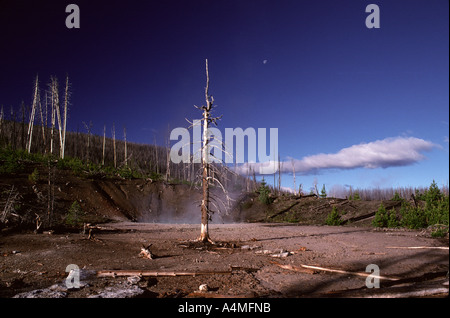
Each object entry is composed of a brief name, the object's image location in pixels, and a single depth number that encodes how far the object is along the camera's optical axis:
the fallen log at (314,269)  8.17
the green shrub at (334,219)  29.31
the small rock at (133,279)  7.94
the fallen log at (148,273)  8.54
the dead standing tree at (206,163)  14.89
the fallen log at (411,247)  11.79
